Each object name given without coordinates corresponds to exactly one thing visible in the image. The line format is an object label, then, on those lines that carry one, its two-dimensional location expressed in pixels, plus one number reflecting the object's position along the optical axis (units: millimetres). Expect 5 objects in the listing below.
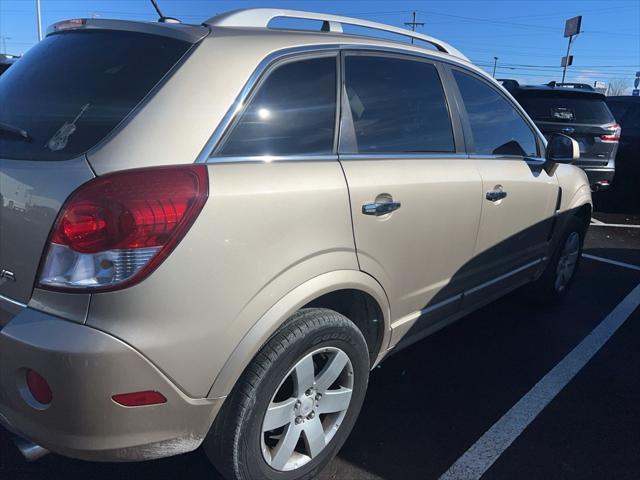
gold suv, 1600
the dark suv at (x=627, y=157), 9080
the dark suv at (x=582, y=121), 7855
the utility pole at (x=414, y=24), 59806
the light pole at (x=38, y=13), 34316
